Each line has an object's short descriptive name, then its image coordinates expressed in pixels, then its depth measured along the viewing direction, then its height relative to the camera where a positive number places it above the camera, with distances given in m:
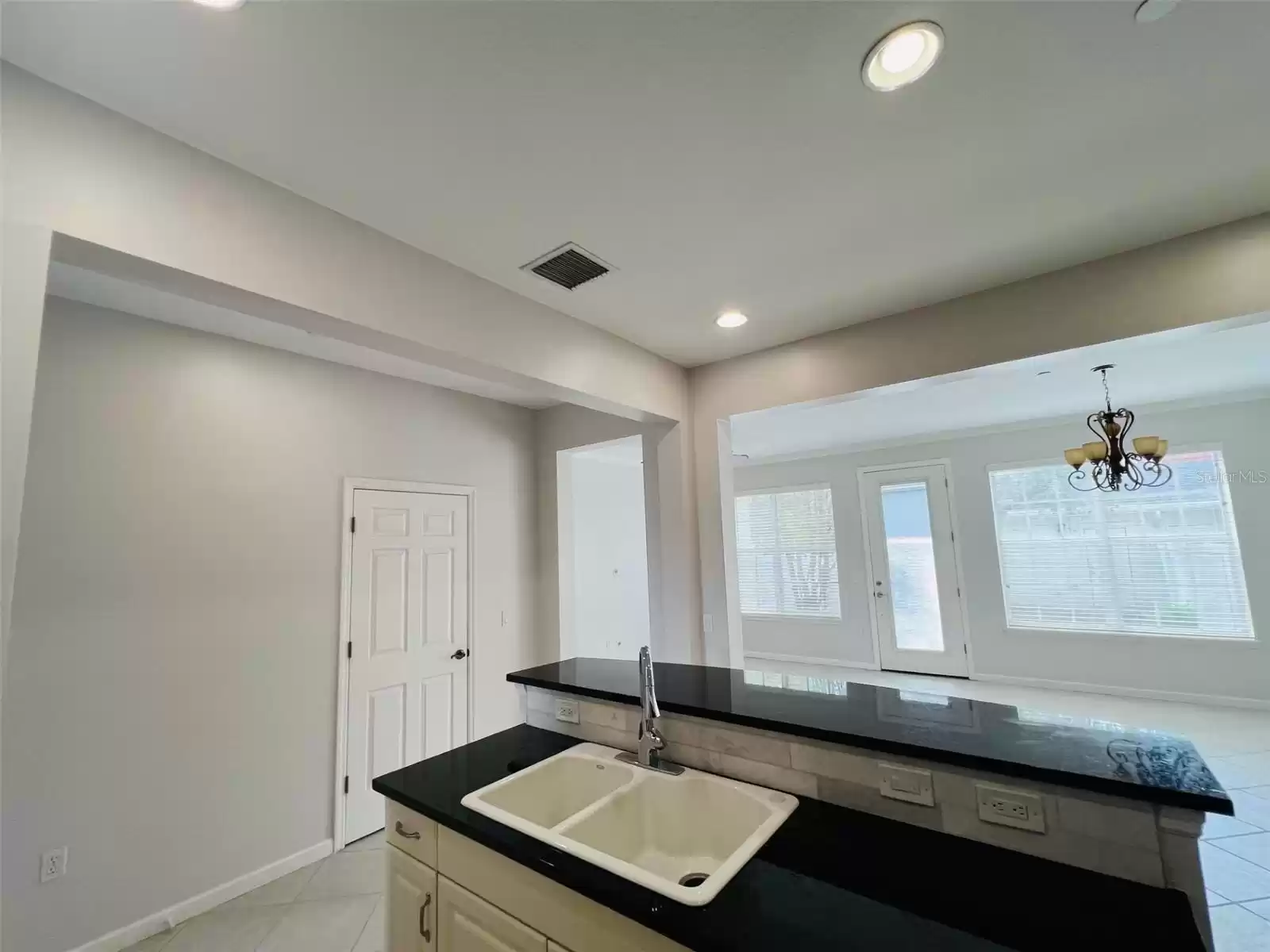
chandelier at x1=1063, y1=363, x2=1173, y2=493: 3.49 +0.54
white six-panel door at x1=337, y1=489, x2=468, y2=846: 3.08 -0.49
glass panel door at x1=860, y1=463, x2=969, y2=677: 5.67 -0.34
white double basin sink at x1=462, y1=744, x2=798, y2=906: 1.33 -0.69
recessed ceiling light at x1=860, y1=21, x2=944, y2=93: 1.17 +1.10
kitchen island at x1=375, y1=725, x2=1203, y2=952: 0.87 -0.64
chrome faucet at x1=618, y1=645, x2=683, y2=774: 1.53 -0.50
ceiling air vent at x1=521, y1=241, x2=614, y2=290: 2.00 +1.11
